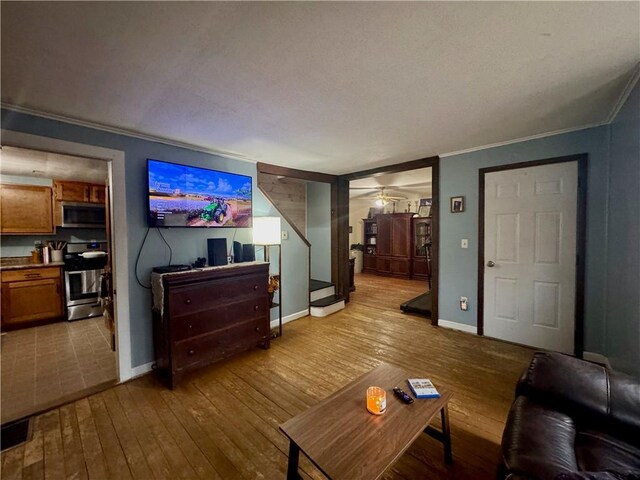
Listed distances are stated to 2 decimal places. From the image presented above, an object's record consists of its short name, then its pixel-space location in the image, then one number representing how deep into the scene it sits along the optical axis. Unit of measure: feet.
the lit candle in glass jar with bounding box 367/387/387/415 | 4.31
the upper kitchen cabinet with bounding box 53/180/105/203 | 13.10
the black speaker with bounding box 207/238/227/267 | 9.20
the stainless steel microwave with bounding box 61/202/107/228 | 13.29
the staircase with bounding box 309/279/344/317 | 13.14
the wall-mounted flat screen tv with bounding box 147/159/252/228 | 8.09
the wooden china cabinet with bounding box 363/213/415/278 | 22.81
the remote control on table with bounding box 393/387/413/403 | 4.57
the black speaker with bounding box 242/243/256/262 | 10.13
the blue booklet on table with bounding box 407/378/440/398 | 4.74
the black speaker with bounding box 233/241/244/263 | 9.96
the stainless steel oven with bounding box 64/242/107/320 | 12.59
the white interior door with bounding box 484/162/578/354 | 8.73
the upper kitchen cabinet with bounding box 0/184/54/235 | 12.07
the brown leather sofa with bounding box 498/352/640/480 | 3.05
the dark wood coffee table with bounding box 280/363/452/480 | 3.39
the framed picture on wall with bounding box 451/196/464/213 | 10.82
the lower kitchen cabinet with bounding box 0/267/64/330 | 11.39
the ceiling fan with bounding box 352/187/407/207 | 20.20
